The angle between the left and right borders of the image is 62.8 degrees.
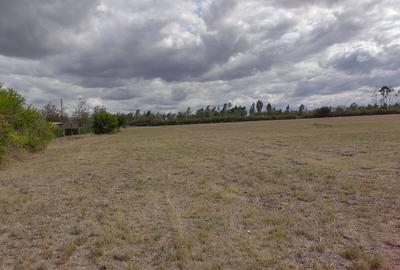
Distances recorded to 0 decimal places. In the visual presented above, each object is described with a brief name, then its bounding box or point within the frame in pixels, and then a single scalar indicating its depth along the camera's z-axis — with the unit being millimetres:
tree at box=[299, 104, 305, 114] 114238
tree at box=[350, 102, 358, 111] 103612
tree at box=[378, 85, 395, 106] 118069
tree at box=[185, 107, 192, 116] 133625
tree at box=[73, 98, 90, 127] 65256
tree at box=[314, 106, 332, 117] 104000
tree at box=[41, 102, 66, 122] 65625
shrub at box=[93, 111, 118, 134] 58938
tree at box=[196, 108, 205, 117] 127544
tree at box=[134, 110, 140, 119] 122881
